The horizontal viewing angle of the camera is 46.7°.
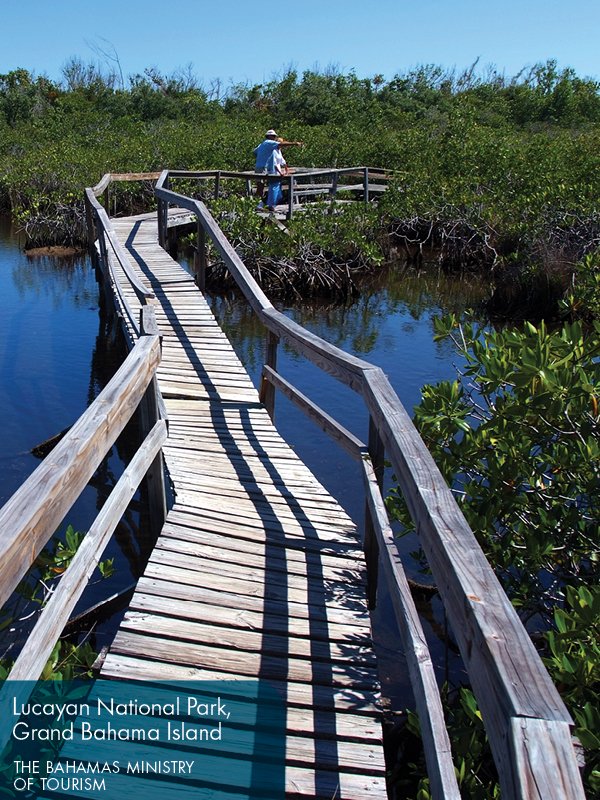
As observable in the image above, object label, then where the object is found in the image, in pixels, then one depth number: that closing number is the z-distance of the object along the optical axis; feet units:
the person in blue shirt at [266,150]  47.85
